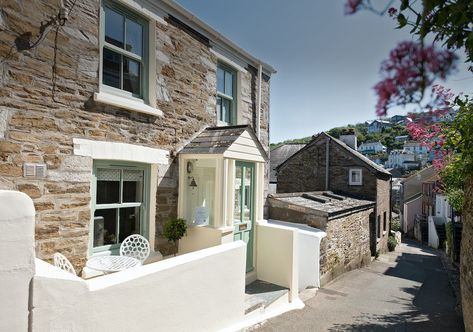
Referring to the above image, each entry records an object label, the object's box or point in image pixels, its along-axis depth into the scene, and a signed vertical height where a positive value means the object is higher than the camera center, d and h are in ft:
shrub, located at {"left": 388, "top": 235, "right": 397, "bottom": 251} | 71.67 -17.26
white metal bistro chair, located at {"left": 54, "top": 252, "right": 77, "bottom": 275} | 12.89 -4.24
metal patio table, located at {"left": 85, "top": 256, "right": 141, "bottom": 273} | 13.37 -4.55
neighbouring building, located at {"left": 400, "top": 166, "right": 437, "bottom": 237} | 118.52 -11.34
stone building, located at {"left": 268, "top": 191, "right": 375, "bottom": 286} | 34.53 -6.37
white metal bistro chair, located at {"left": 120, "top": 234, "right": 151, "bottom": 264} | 16.56 -4.58
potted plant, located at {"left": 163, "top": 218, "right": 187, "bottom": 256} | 18.33 -3.79
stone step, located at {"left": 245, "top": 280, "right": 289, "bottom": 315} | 18.30 -8.46
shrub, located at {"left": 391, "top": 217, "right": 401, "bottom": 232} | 99.52 -17.65
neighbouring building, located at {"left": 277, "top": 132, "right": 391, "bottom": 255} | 57.82 -0.55
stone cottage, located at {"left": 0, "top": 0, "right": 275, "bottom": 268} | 12.66 +3.05
